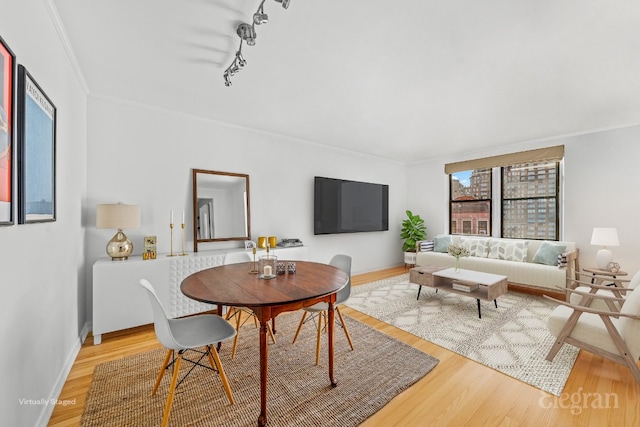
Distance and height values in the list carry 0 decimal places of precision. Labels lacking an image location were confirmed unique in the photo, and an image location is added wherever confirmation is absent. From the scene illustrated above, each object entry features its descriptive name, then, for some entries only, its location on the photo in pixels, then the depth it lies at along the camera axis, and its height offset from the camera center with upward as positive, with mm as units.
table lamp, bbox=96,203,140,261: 2619 -90
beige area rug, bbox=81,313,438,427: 1661 -1238
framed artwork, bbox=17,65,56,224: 1302 +332
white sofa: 3898 -770
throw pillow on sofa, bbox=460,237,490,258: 4961 -609
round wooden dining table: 1535 -489
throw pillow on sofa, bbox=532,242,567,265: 4098 -602
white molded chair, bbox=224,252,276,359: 2640 -483
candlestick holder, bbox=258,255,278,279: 2045 -411
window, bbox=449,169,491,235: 5398 +247
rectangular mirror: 3557 +85
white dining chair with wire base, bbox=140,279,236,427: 1546 -779
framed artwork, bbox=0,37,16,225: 1123 +344
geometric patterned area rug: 2195 -1226
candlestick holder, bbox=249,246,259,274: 2252 -481
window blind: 4461 +985
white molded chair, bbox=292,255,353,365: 2238 -758
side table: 3282 -766
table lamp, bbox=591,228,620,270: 3606 -361
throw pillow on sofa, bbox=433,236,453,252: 5387 -583
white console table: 2605 -774
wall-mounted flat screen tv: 4789 +134
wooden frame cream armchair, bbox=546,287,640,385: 1930 -899
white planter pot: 5716 -935
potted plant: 5789 -455
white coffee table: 3211 -883
